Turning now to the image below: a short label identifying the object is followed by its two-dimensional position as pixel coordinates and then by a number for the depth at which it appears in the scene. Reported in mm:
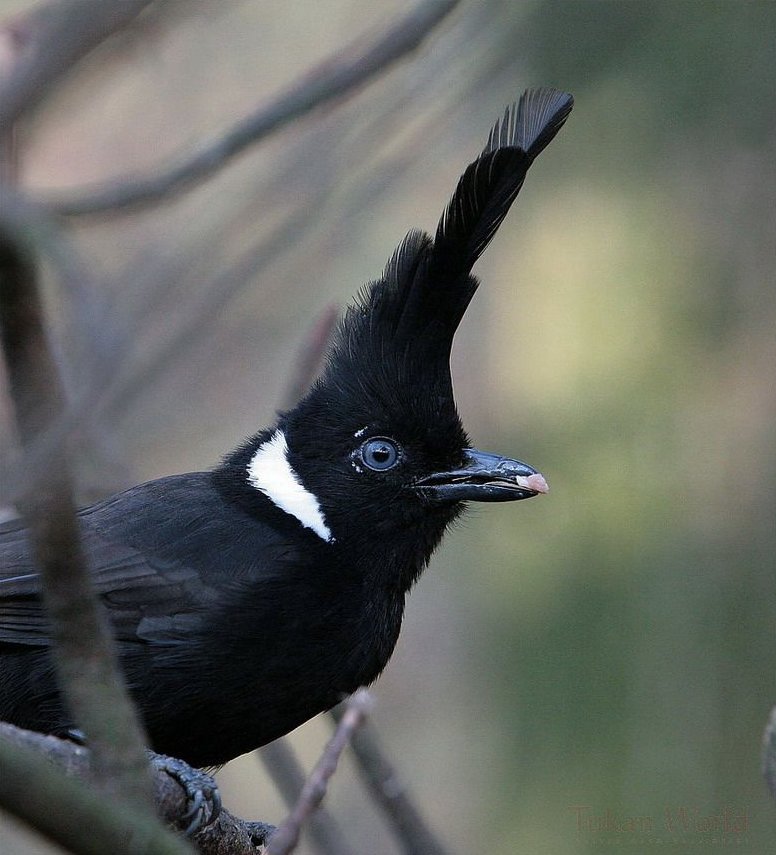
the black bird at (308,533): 7422
